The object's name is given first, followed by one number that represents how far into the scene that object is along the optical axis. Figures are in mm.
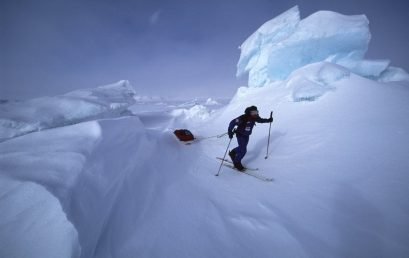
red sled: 9755
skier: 5465
